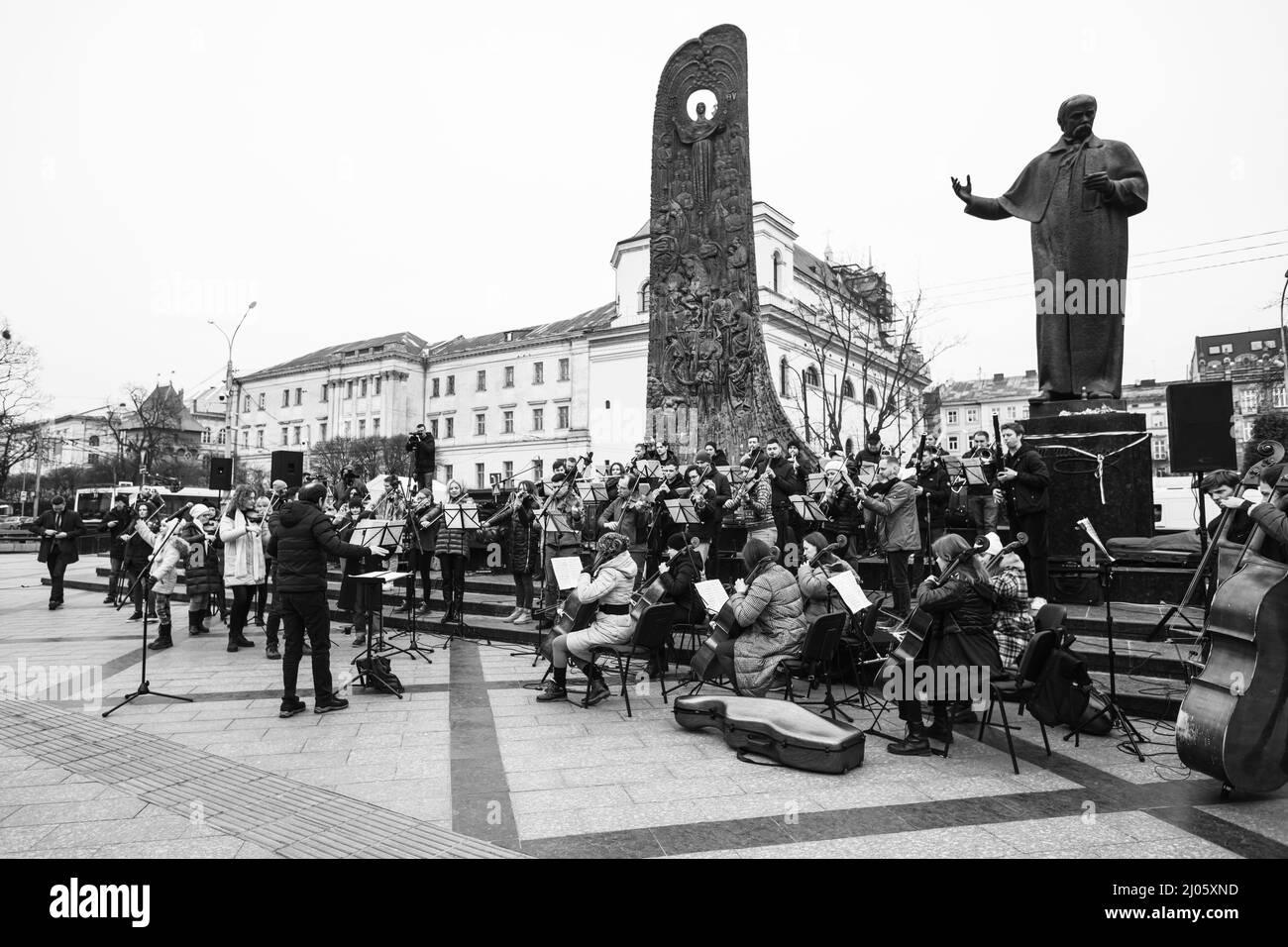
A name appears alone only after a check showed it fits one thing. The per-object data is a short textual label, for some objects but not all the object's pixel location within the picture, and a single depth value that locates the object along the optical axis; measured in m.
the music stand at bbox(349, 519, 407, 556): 10.29
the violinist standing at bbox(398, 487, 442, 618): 11.21
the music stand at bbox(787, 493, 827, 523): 10.48
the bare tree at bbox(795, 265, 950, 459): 36.31
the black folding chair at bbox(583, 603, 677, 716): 7.36
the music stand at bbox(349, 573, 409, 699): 8.29
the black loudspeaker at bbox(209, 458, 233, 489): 20.05
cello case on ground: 5.57
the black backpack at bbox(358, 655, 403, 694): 8.08
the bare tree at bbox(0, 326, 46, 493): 35.94
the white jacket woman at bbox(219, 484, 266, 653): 10.53
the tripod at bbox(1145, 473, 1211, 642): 5.53
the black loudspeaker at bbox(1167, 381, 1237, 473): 8.03
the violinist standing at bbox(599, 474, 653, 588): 11.77
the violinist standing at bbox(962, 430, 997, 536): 10.51
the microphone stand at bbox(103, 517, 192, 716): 7.51
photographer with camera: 17.33
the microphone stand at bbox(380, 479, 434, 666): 10.25
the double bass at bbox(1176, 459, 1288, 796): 4.35
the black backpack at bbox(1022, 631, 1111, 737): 5.90
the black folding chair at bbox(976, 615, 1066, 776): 5.49
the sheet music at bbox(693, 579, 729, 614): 7.60
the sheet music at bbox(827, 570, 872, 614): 6.64
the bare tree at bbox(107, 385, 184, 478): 52.25
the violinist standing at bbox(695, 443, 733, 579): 11.77
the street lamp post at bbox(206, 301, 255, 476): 37.66
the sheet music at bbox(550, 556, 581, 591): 8.27
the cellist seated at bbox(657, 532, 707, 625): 7.84
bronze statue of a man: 10.05
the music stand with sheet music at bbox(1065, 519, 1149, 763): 5.85
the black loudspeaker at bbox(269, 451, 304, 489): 13.92
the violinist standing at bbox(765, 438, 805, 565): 11.70
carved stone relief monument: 18.05
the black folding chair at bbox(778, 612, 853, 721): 6.70
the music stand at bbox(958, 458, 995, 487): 11.79
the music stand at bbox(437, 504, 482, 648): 11.31
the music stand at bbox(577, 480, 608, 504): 14.21
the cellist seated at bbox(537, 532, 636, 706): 7.68
